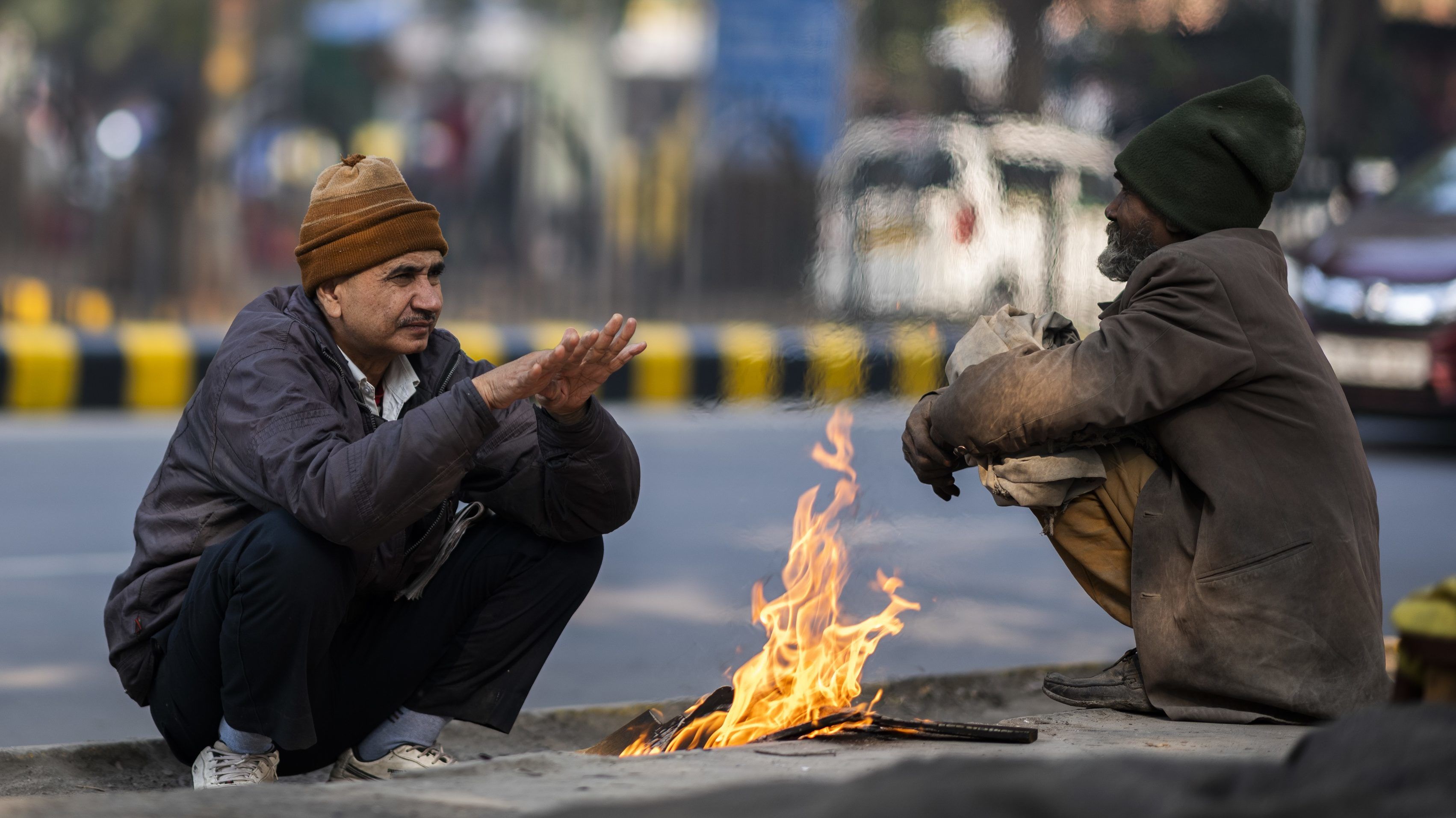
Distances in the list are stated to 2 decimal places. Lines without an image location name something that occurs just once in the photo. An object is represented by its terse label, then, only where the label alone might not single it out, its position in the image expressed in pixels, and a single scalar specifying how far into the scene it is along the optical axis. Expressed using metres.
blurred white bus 14.81
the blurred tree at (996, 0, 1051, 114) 14.32
